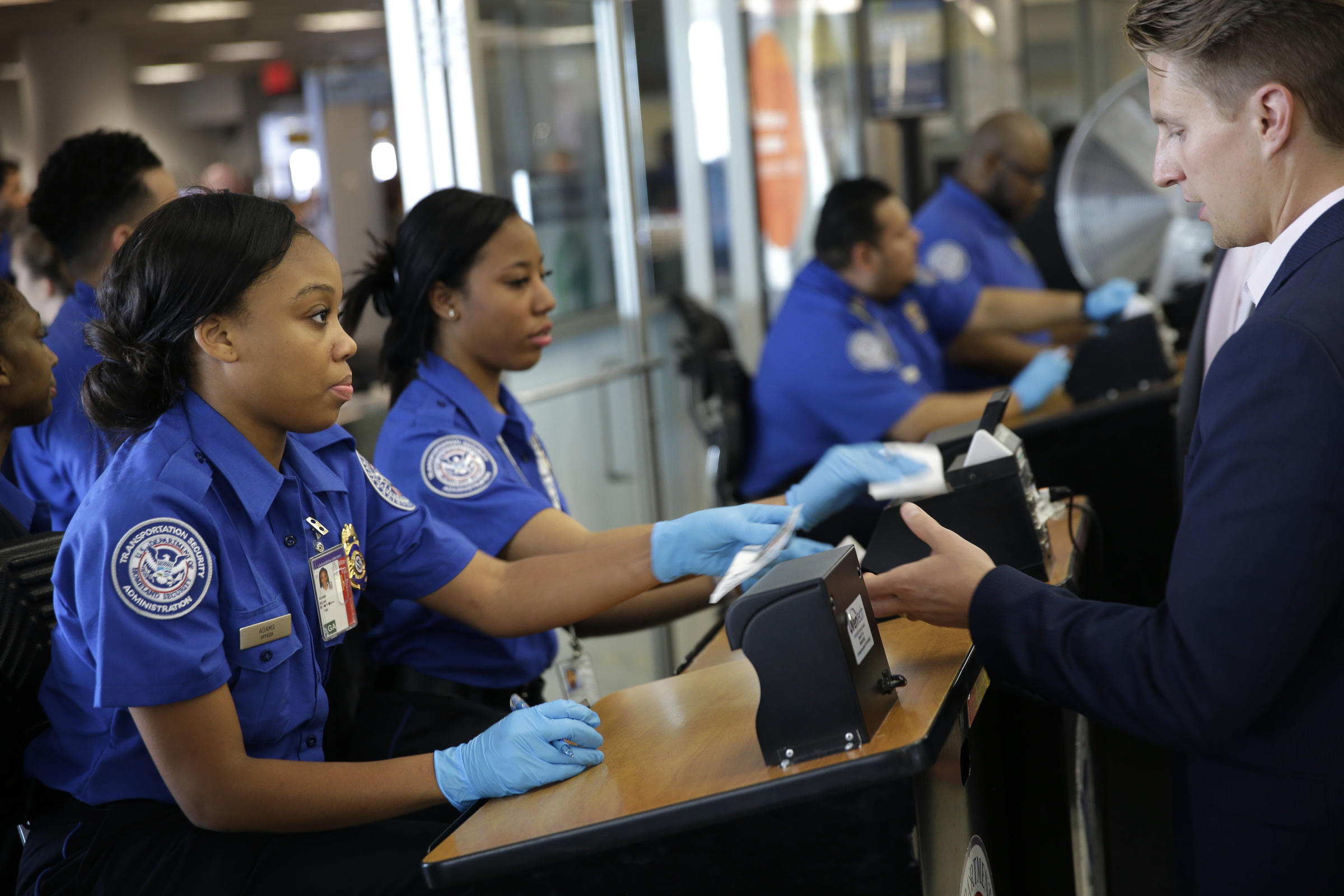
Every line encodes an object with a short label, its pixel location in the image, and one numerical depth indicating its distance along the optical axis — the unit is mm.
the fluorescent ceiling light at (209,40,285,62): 8741
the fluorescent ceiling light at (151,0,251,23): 6680
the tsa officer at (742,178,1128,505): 3258
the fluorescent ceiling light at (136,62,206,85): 8922
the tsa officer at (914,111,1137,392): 4148
